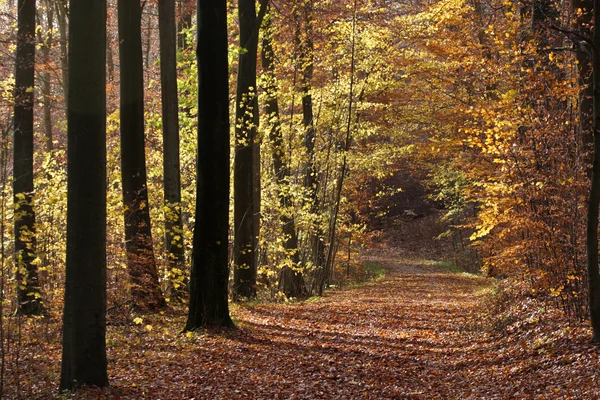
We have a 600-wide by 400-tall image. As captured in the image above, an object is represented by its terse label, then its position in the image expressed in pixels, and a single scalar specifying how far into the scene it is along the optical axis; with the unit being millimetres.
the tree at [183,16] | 34062
